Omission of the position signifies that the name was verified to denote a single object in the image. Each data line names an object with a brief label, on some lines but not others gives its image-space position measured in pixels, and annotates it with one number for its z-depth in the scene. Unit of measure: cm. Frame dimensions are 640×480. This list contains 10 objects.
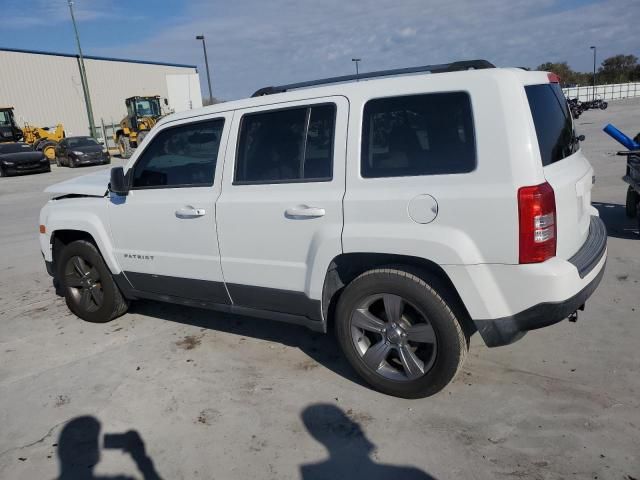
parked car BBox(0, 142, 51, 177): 2216
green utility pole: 3181
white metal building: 4162
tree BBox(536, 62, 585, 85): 7906
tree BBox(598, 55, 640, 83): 8344
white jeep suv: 277
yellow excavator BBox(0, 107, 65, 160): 3003
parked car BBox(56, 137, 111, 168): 2558
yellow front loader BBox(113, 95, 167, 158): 3061
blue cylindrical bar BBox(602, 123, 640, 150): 532
